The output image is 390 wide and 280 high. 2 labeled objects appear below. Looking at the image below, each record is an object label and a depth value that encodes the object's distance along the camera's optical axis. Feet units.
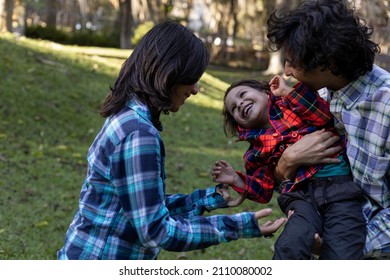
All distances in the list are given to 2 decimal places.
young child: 8.57
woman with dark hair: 7.85
